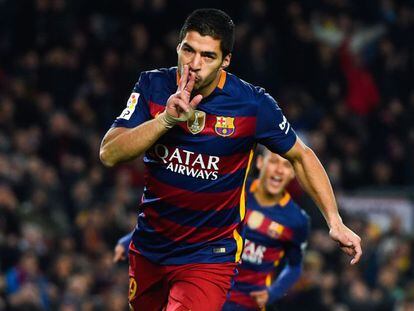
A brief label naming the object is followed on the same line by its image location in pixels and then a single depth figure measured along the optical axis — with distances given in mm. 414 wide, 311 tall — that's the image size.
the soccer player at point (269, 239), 15711
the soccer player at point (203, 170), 11703
